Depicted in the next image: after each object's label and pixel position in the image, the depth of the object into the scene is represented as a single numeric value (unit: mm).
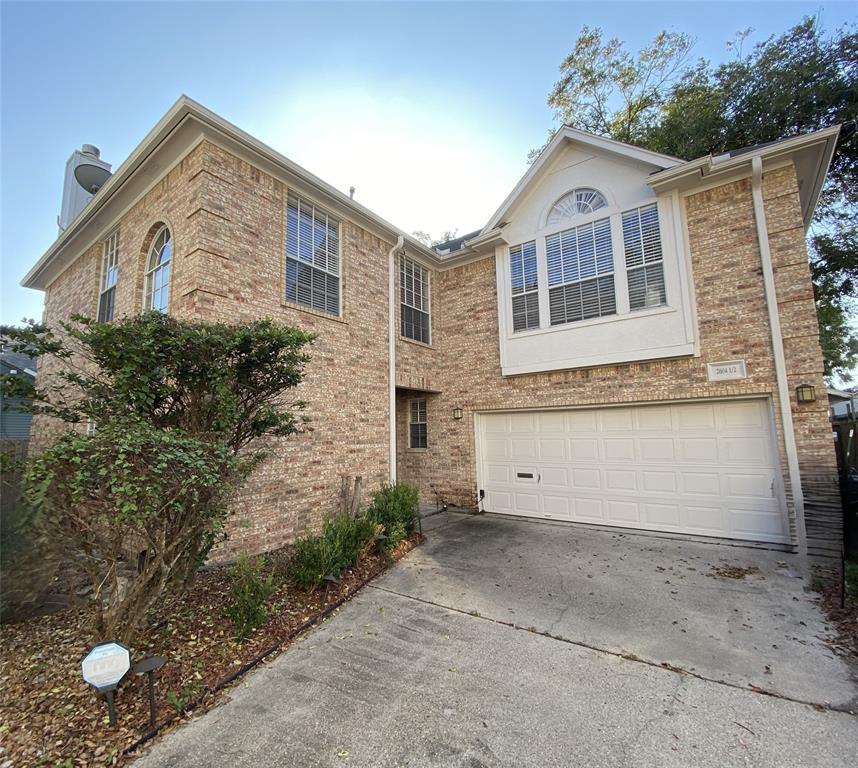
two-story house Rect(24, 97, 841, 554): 5809
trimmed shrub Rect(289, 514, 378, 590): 4391
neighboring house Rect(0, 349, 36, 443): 11945
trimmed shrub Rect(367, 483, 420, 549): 5906
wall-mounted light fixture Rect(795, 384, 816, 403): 5727
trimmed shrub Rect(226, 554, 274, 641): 3531
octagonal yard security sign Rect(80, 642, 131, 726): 2271
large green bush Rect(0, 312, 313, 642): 2678
